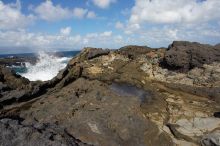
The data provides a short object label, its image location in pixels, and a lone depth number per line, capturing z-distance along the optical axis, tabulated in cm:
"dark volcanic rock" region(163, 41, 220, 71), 608
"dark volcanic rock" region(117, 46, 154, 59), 718
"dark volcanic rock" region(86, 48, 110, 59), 710
